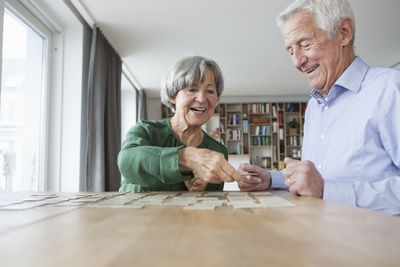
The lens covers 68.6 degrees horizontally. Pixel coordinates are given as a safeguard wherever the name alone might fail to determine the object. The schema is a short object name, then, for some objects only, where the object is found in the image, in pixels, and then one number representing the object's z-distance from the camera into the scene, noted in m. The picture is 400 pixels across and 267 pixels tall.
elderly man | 0.91
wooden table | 0.27
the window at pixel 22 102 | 2.54
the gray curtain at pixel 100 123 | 3.59
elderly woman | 0.88
